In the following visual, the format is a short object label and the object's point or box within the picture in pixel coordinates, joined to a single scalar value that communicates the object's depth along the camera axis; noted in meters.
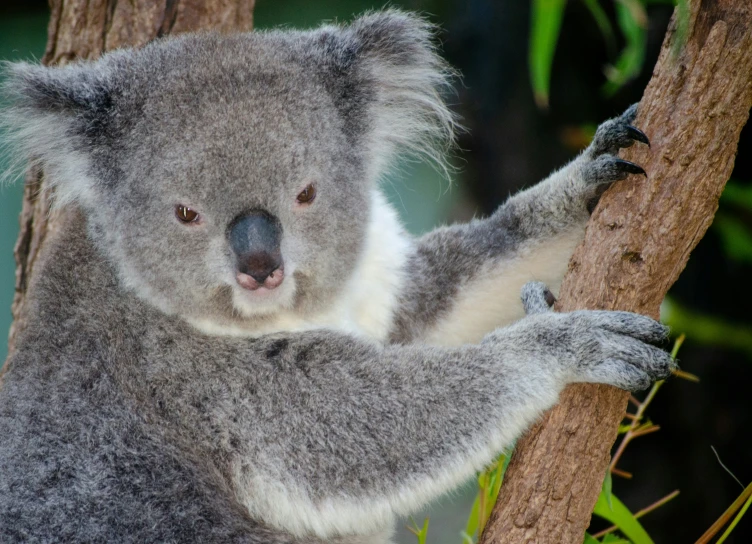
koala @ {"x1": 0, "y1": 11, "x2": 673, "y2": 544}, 4.94
